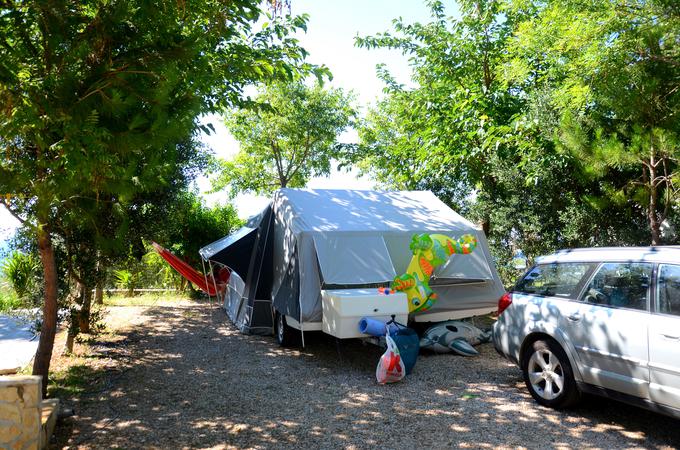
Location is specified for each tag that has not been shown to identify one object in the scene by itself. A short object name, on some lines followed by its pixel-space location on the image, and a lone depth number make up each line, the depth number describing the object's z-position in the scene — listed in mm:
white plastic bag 5660
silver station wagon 3730
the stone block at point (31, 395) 3678
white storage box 6180
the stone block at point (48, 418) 3890
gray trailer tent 7133
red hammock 10265
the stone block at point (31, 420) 3658
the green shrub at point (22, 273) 7031
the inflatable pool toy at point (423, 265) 7195
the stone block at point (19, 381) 3652
